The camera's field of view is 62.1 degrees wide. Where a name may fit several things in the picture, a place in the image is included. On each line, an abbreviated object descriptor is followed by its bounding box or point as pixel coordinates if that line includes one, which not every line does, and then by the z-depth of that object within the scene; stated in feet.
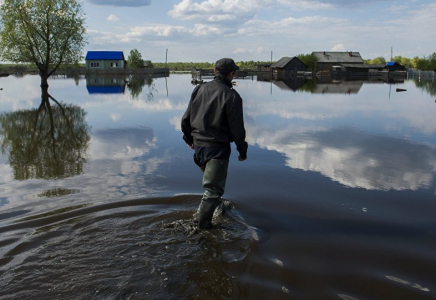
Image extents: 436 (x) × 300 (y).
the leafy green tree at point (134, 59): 314.94
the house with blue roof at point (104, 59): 291.99
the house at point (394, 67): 322.26
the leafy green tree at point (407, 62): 494.38
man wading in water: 14.80
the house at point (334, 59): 330.75
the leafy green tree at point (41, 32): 118.21
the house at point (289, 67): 305.94
